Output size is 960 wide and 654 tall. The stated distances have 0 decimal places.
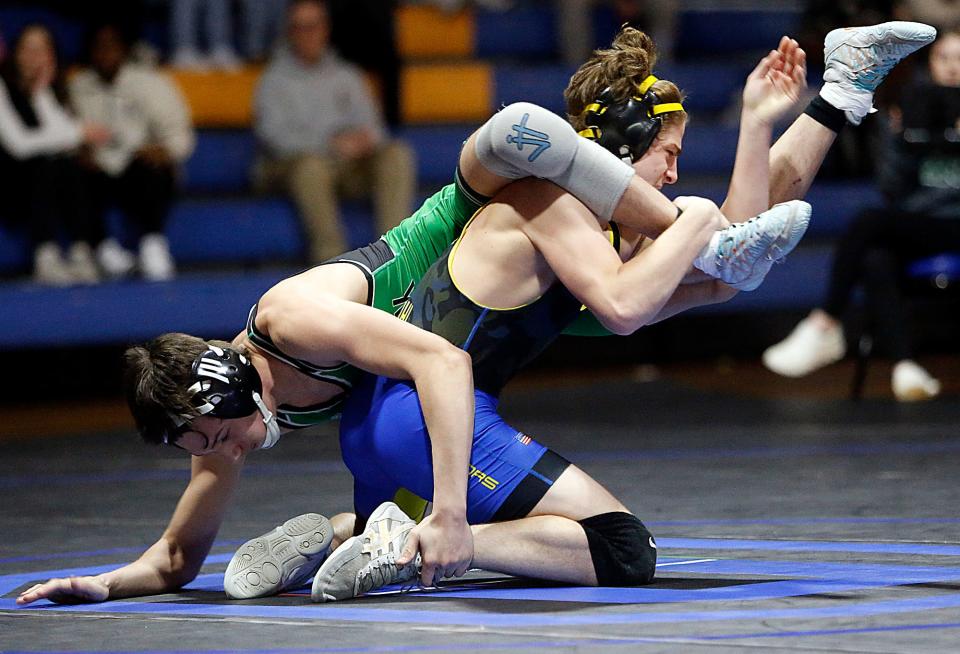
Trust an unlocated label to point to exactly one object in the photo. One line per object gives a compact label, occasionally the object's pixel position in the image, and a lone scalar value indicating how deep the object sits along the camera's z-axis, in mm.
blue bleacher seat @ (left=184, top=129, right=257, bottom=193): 16234
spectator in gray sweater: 15711
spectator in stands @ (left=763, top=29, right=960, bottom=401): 13055
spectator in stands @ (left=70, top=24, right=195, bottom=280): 14750
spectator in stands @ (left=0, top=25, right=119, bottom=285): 14258
